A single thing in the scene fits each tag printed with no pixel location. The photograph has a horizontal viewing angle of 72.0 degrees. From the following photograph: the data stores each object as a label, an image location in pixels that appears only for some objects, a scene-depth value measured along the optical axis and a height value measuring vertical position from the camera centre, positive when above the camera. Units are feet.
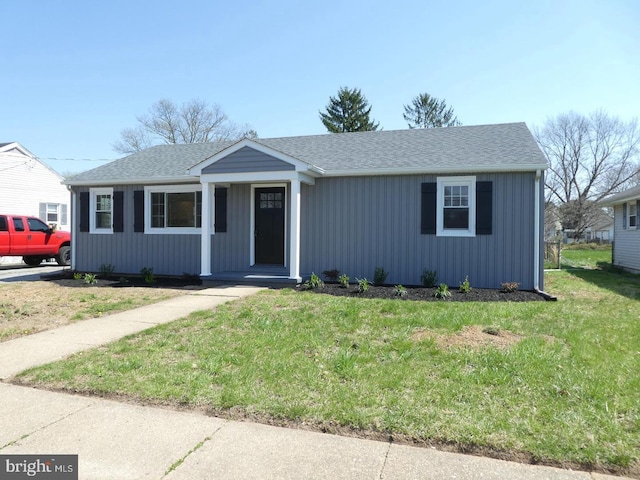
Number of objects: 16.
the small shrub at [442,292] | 28.40 -3.80
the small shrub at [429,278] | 32.55 -3.31
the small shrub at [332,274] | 34.81 -3.24
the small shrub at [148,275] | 37.29 -3.78
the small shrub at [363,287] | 30.78 -3.74
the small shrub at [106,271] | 40.98 -3.68
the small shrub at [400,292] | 29.14 -3.92
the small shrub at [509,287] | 30.07 -3.59
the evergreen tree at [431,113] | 136.67 +37.98
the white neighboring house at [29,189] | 67.51 +6.85
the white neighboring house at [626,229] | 50.29 +0.74
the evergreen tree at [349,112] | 125.59 +34.85
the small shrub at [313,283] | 32.40 -3.69
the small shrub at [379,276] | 33.53 -3.25
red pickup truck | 48.62 -1.08
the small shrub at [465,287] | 30.04 -3.64
